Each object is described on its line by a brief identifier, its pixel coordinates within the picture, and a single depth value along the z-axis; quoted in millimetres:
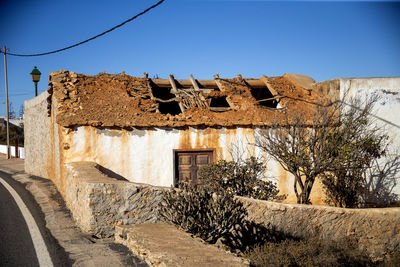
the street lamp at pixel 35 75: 19641
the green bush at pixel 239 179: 9312
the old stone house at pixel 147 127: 10422
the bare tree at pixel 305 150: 8648
